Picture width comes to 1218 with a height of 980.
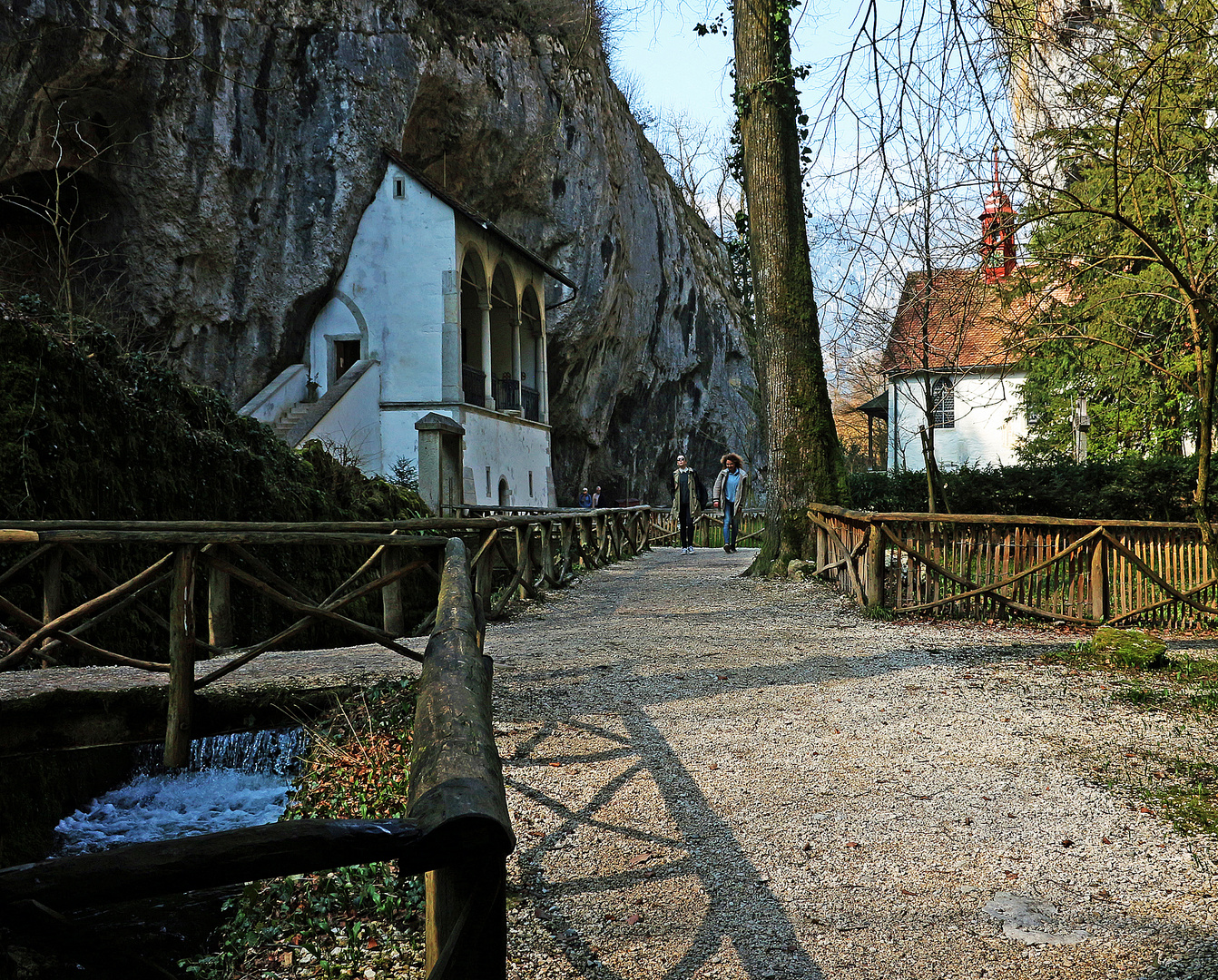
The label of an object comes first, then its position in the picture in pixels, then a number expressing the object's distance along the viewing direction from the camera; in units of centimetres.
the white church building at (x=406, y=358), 2298
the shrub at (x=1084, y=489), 1420
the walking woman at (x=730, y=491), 1859
